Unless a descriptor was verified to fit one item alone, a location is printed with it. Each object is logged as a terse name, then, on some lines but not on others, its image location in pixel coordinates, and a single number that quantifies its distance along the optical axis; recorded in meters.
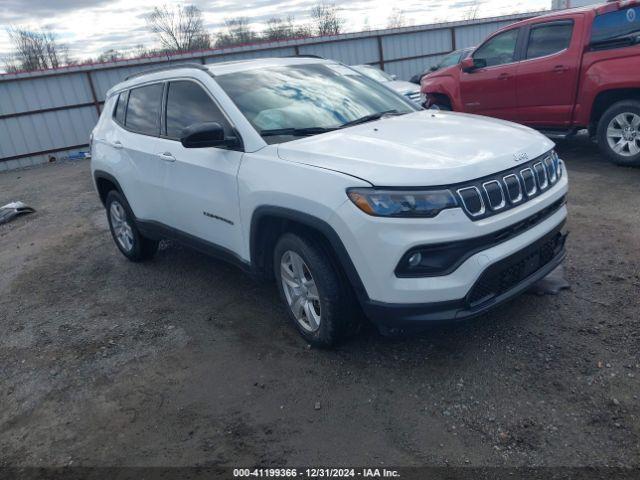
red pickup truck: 6.63
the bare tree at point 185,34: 44.94
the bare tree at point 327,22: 40.04
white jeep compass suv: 2.87
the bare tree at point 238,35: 40.81
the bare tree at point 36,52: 39.00
